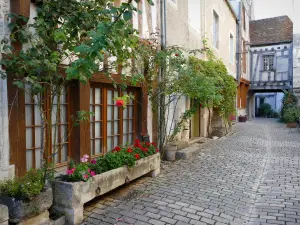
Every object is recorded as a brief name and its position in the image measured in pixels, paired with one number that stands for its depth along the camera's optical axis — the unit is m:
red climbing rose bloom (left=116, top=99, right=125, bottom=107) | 3.67
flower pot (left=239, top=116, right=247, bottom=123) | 17.68
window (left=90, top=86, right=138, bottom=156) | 4.80
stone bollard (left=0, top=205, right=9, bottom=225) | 2.44
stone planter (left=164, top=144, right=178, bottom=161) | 6.40
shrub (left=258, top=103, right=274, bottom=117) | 25.75
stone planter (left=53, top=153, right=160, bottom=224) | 3.08
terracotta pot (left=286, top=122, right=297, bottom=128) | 14.12
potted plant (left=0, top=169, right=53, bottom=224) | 2.66
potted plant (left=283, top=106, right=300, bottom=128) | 14.26
